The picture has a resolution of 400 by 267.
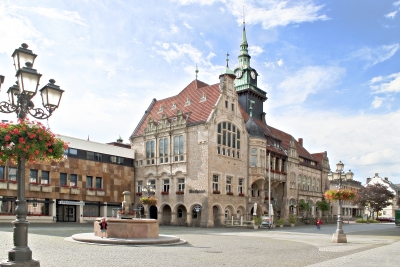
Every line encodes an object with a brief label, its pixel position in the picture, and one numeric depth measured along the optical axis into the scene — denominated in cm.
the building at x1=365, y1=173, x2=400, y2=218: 14762
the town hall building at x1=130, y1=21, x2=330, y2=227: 4997
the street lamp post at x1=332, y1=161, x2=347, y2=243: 2847
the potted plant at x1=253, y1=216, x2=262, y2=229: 4759
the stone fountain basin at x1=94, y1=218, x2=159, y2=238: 2484
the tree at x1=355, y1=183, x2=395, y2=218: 9412
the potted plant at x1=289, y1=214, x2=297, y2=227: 5478
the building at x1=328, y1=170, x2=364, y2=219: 8677
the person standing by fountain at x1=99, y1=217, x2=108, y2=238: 2456
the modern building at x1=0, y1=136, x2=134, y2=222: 4494
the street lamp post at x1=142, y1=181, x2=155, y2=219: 5209
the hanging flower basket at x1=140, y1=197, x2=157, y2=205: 3456
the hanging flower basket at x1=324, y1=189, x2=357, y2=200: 3086
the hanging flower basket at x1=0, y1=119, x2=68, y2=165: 1127
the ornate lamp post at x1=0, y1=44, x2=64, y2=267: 1059
